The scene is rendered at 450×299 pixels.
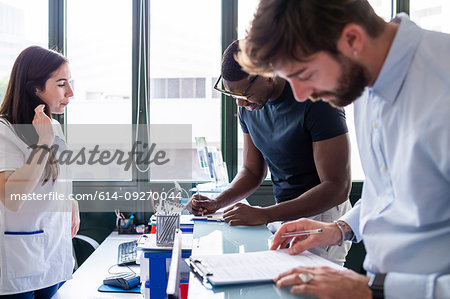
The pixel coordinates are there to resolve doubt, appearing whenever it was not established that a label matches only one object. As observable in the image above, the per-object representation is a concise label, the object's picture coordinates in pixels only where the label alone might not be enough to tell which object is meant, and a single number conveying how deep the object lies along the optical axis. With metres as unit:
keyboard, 2.65
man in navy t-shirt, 1.71
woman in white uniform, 2.02
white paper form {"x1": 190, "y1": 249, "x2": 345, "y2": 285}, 1.08
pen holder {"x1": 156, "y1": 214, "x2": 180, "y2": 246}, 1.69
